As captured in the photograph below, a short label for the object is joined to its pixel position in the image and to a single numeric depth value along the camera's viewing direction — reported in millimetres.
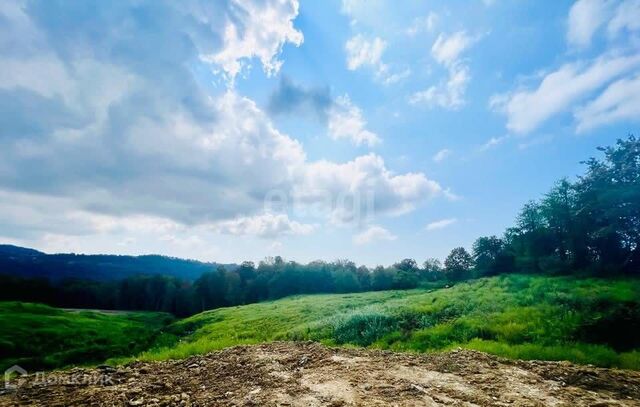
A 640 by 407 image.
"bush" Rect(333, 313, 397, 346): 15555
